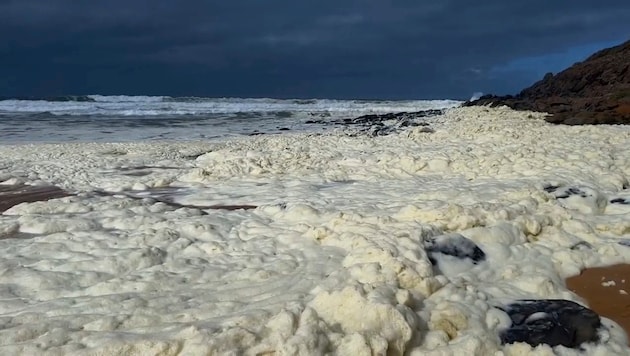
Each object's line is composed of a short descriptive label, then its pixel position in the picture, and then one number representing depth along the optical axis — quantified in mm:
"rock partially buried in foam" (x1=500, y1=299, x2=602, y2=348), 2963
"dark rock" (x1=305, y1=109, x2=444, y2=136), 16725
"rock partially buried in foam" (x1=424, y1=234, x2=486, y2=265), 4023
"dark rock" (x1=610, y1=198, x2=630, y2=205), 5408
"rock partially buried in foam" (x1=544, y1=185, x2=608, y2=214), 5238
